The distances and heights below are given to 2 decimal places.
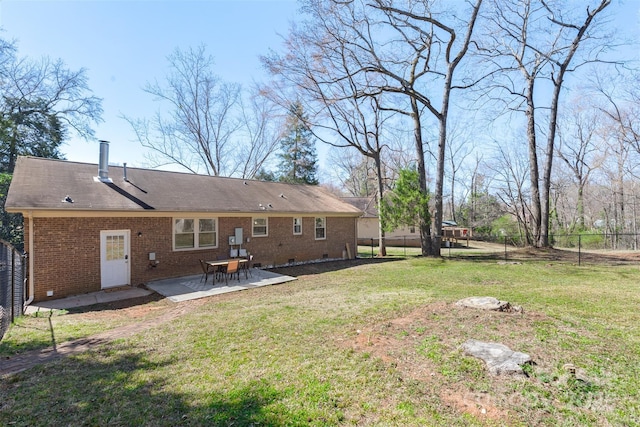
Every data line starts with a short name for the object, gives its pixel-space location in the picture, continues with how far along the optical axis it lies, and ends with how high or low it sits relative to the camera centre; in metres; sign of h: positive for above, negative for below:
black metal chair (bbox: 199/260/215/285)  10.59 -1.49
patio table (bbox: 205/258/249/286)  10.30 -1.27
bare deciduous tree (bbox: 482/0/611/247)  17.81 +8.85
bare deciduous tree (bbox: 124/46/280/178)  23.55 +7.93
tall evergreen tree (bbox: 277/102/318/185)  34.06 +7.24
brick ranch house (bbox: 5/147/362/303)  8.71 +0.11
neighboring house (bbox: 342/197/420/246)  27.06 -0.72
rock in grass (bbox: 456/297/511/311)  5.96 -1.61
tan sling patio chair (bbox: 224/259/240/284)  10.38 -1.38
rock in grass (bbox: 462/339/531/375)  3.69 -1.71
